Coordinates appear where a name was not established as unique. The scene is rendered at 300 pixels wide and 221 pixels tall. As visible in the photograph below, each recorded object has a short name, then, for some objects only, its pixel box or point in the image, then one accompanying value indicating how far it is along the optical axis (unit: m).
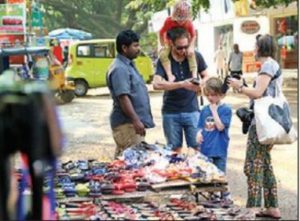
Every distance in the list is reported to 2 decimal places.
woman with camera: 5.05
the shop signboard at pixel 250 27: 23.92
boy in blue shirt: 5.44
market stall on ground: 3.93
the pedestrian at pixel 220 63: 22.02
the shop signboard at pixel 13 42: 11.17
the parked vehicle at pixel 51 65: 10.86
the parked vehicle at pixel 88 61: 20.94
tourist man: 5.72
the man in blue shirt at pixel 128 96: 5.55
